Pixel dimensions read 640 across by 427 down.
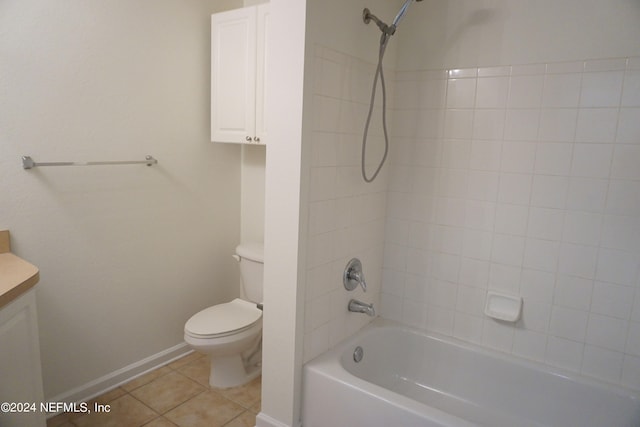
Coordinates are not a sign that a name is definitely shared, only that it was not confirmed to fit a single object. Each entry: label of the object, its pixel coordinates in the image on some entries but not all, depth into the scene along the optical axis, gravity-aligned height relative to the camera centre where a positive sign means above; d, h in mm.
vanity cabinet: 1325 -766
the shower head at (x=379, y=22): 1810 +575
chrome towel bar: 1826 -113
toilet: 2195 -1004
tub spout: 2051 -787
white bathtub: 1652 -1071
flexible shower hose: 1853 +222
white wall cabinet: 2297 +421
